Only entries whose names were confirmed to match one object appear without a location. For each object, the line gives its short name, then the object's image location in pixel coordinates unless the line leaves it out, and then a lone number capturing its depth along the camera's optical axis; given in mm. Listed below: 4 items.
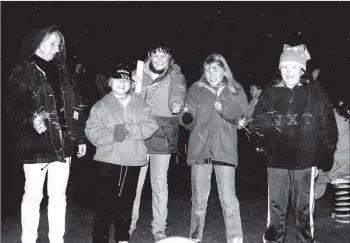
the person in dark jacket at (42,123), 3951
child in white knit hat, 4332
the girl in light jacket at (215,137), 4445
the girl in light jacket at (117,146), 4207
